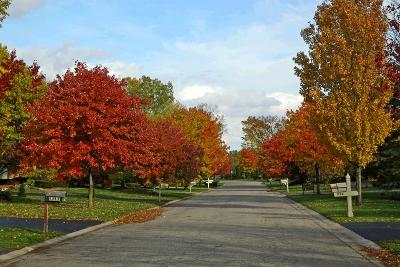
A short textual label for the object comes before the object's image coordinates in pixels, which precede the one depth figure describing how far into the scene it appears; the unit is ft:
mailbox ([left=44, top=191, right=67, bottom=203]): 48.78
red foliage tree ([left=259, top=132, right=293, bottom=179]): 152.05
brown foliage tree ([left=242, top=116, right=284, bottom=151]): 376.89
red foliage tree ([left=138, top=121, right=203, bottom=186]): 115.98
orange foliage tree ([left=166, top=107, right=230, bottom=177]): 200.89
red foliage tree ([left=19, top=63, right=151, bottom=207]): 76.89
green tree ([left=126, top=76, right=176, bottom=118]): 235.20
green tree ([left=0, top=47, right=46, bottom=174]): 95.42
